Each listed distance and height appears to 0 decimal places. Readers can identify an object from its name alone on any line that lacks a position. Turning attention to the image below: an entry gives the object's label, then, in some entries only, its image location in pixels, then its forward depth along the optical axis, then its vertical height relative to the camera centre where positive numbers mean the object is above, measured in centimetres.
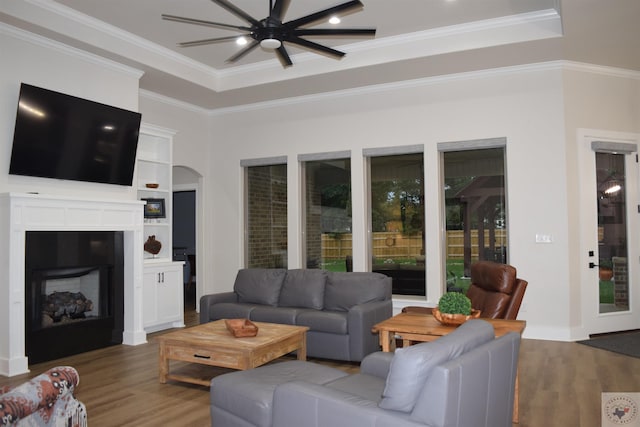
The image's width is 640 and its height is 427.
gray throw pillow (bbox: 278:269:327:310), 535 -61
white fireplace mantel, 458 +11
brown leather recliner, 422 -55
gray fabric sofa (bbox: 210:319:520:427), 200 -76
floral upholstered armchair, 194 -68
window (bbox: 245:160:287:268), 772 +29
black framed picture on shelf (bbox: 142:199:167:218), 670 +37
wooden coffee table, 387 -92
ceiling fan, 370 +164
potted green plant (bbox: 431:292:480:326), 359 -58
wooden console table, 339 -70
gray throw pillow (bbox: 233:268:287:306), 561 -59
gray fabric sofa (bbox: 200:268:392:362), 475 -76
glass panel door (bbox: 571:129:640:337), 597 -1
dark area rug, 521 -128
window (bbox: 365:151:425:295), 671 +17
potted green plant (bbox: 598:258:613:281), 613 -50
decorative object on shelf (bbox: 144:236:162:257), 668 -14
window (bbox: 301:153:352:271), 723 +30
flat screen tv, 485 +105
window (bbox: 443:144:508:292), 625 +27
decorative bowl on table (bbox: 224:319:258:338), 412 -79
